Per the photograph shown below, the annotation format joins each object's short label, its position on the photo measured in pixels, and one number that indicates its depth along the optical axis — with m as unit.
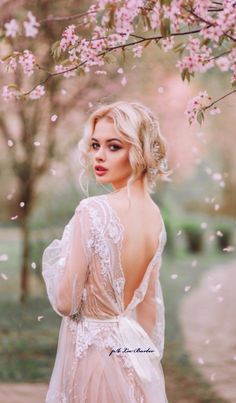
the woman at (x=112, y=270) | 2.45
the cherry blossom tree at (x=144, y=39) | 2.51
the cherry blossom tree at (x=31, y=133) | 5.49
